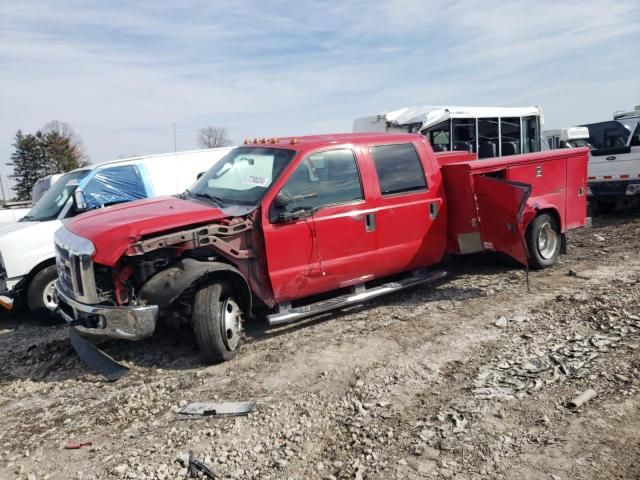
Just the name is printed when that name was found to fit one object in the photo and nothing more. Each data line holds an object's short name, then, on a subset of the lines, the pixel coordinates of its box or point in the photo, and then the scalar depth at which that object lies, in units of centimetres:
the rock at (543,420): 353
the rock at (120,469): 331
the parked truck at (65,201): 665
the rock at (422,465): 313
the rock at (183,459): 336
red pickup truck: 461
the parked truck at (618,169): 1126
